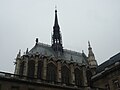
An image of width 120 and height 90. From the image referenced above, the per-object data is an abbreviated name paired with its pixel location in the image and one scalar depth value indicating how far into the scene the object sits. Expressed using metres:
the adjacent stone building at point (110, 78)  31.79
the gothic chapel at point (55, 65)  41.38
